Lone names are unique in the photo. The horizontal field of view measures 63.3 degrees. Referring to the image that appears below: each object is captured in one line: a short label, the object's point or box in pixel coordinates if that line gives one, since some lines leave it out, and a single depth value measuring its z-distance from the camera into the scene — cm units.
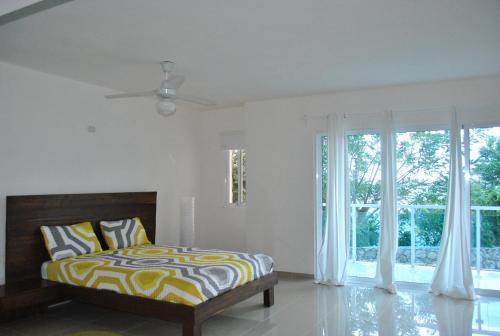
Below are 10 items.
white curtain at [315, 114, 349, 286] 517
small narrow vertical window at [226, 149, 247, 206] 640
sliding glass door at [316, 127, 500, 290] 469
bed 323
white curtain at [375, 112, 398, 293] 488
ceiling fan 358
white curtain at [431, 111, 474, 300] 452
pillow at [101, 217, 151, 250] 470
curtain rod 481
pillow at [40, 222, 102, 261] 408
